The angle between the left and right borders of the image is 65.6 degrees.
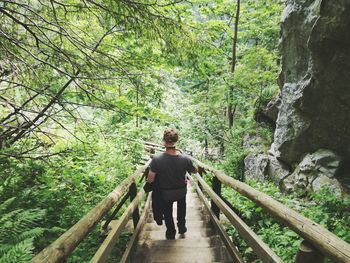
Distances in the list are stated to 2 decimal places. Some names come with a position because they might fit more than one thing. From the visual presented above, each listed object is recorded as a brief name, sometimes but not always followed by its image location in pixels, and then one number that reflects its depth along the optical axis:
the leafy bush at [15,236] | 2.49
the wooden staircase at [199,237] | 1.70
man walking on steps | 4.32
